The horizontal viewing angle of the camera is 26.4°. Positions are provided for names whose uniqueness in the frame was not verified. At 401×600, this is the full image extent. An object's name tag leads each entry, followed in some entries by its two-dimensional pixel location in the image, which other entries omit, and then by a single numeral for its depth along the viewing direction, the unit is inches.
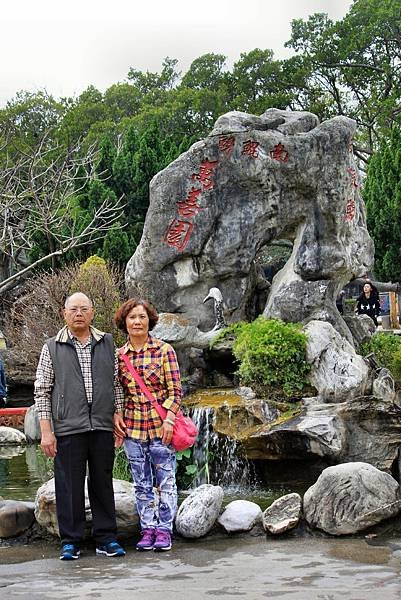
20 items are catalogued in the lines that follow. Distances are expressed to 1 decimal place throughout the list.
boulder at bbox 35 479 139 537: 213.0
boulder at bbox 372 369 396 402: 363.6
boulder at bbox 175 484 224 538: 212.5
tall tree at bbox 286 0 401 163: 1098.7
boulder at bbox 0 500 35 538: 219.6
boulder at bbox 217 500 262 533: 216.5
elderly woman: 206.1
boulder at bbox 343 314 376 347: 470.0
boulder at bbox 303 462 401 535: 211.3
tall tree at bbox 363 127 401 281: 893.8
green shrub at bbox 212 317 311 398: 355.9
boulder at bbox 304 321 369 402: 353.4
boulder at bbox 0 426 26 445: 478.6
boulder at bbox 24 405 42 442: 479.8
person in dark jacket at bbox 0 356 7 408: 386.6
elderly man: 199.6
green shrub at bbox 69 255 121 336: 488.4
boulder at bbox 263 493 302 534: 214.1
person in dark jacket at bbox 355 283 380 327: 581.3
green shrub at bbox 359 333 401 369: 447.8
